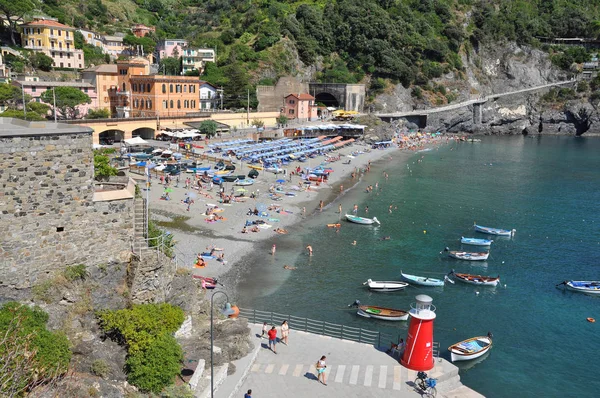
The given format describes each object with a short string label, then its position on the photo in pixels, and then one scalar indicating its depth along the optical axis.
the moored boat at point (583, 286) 32.78
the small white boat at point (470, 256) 37.59
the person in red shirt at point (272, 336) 20.53
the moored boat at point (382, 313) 28.20
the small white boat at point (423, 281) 32.72
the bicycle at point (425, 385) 18.23
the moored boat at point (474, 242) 40.56
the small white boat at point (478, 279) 33.28
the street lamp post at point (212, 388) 15.70
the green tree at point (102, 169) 25.82
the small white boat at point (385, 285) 31.70
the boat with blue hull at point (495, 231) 43.25
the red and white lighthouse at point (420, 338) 19.64
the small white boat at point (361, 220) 44.69
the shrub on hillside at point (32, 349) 11.81
